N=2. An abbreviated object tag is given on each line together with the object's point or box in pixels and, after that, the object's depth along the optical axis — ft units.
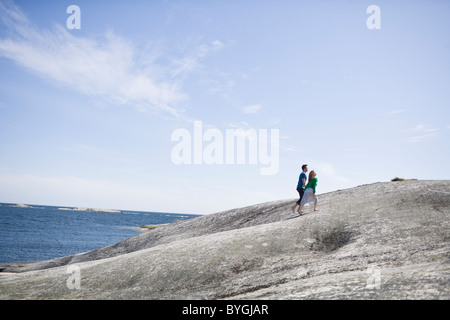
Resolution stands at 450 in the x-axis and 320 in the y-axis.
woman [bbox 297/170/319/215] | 66.28
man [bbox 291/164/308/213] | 67.21
